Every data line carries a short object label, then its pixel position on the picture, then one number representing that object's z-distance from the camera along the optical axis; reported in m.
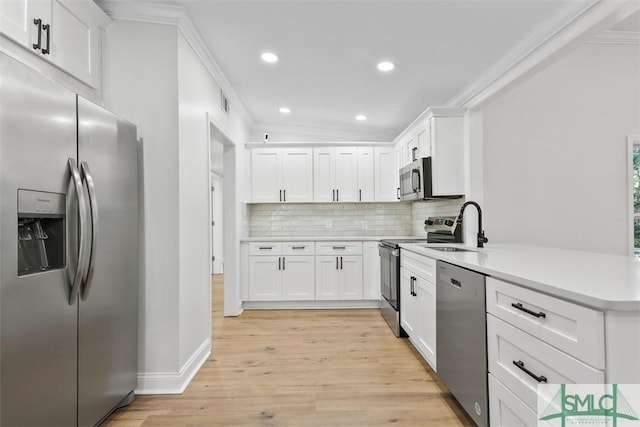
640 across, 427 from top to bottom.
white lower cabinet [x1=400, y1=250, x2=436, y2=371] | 2.44
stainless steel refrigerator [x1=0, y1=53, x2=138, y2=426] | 1.31
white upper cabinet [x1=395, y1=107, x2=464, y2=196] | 3.36
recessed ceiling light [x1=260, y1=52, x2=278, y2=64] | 2.89
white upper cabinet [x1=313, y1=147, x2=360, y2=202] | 4.88
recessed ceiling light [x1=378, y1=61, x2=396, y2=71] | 3.03
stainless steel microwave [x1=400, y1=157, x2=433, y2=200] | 3.48
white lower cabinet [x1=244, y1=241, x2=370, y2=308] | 4.47
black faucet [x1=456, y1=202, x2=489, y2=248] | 2.76
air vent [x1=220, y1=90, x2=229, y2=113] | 3.39
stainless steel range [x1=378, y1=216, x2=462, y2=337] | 3.39
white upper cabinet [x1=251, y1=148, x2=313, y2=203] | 4.85
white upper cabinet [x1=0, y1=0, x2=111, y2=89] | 1.58
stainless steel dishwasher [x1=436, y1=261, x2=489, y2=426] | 1.69
